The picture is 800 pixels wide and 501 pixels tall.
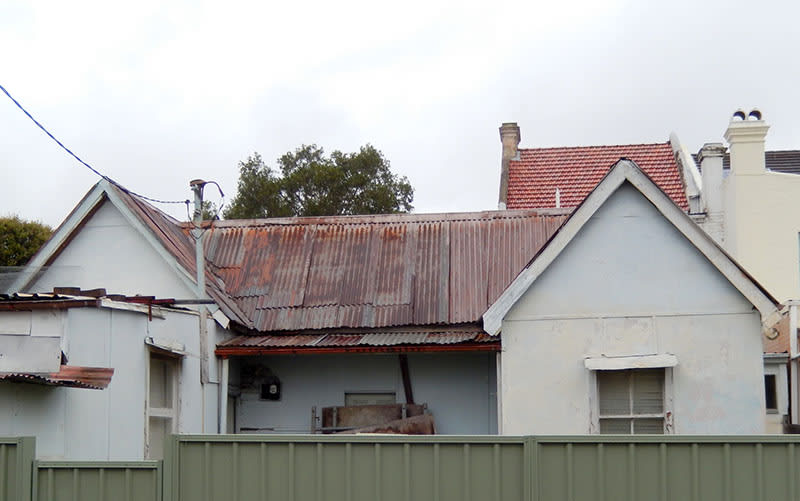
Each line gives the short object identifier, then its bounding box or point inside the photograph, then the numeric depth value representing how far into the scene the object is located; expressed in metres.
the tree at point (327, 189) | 38.56
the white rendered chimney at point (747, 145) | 21.69
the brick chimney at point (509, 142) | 28.06
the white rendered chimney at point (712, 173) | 20.38
